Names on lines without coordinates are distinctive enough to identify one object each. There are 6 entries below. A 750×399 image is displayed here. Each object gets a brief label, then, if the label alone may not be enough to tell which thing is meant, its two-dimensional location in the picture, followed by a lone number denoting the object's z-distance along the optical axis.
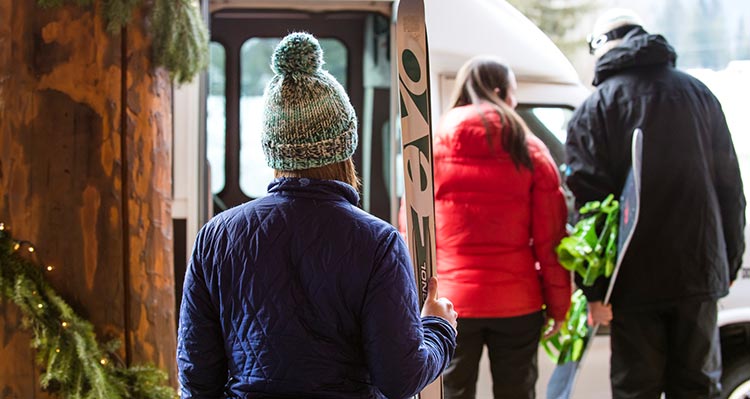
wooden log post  5.32
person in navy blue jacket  3.42
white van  8.30
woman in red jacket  6.89
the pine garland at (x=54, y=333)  5.22
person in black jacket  6.69
